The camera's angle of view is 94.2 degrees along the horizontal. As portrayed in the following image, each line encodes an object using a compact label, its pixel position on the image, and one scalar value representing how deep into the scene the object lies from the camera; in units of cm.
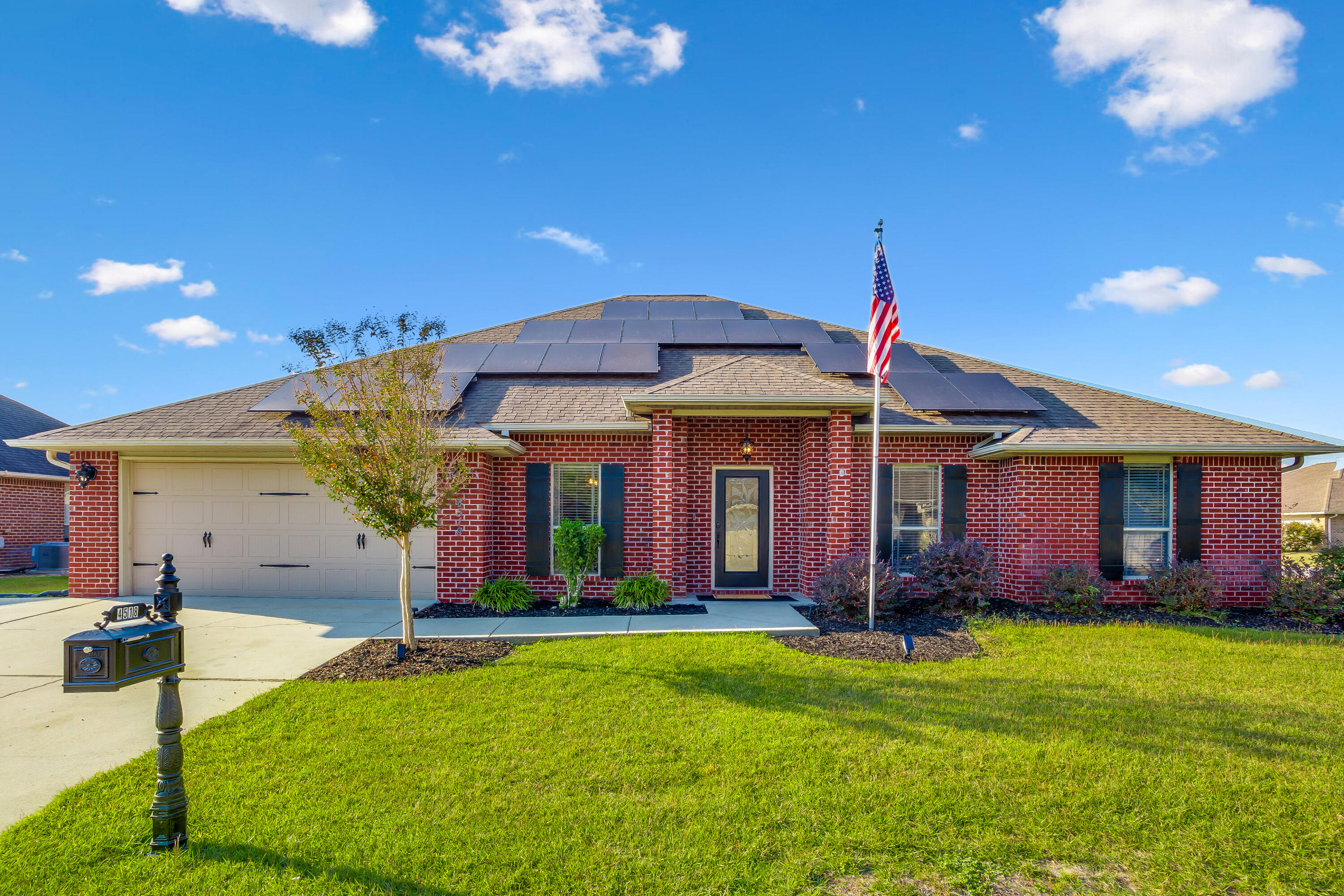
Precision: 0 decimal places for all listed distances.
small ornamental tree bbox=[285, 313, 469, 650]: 626
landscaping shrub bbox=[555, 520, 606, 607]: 880
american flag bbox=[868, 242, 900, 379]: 805
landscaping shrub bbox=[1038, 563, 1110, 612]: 867
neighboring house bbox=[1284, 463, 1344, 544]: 2580
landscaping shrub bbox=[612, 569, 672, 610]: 883
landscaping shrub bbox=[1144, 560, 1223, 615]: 878
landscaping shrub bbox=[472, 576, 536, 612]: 883
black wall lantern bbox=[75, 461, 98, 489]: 963
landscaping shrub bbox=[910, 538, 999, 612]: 853
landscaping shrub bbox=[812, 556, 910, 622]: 808
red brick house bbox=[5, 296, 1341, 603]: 927
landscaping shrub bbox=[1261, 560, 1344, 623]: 855
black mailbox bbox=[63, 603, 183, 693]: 277
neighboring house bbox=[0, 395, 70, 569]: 1605
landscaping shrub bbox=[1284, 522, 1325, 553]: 2156
